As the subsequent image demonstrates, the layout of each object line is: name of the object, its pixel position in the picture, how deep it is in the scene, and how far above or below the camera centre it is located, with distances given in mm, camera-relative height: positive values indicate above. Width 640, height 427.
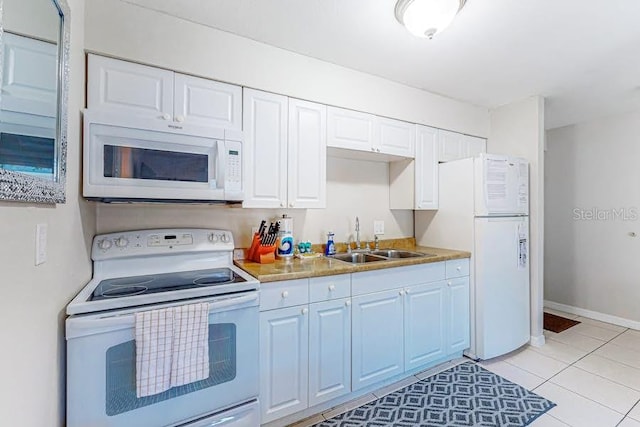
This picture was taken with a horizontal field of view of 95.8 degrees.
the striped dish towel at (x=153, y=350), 1204 -582
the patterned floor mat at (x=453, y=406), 1734 -1235
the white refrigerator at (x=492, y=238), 2375 -198
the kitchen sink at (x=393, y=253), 2598 -353
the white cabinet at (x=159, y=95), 1503 +671
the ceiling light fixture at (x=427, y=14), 1399 +1007
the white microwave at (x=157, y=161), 1396 +274
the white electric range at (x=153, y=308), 1151 -499
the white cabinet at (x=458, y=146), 2744 +691
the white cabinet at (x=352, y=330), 1622 -765
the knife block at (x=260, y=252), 1978 -267
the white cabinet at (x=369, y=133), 2176 +653
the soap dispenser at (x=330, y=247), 2391 -274
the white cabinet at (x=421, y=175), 2605 +364
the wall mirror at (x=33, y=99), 736 +347
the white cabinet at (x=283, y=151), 1878 +428
